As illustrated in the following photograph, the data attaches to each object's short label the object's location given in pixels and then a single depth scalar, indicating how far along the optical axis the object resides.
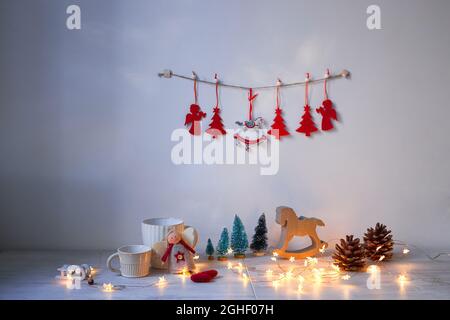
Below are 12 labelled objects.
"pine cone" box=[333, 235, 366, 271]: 1.24
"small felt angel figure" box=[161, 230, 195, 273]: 1.20
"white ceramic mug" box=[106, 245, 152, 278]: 1.15
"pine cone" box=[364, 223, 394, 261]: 1.34
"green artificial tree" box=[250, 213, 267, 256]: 1.40
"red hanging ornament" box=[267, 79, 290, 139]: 1.50
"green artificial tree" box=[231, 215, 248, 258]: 1.38
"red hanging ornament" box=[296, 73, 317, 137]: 1.50
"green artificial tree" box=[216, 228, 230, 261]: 1.35
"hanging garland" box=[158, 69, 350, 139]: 1.49
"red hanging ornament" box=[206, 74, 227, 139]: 1.49
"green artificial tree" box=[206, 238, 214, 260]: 1.36
